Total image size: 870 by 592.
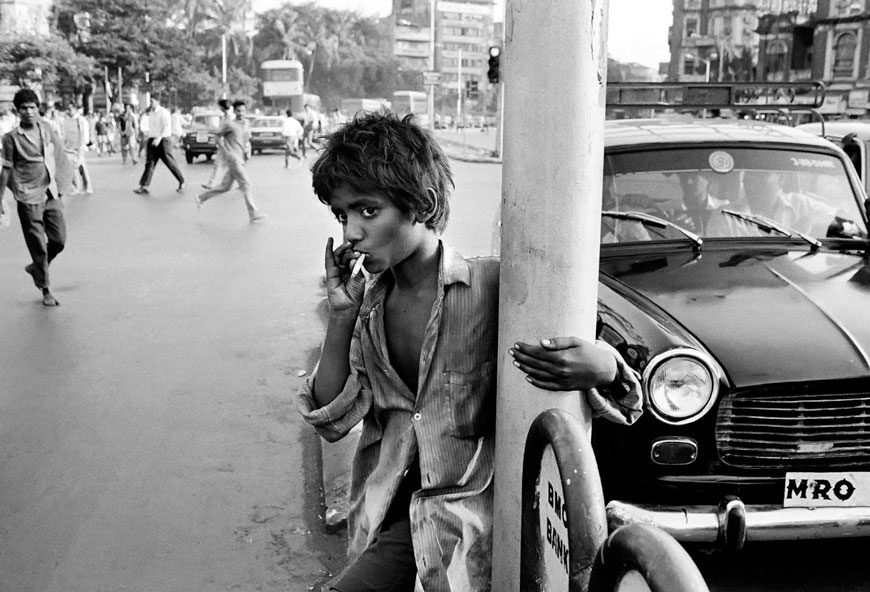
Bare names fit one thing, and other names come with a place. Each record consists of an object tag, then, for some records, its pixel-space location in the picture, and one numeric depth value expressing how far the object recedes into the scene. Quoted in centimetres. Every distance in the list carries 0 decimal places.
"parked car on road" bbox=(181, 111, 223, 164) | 3200
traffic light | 2375
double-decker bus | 5844
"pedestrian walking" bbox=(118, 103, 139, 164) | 2975
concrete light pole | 201
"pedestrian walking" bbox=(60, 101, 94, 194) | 1852
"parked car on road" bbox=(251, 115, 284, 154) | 3600
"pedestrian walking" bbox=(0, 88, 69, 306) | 858
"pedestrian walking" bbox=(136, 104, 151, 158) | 3056
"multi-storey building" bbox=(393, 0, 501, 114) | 14125
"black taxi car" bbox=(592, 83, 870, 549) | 323
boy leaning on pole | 204
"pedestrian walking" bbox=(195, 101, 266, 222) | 1461
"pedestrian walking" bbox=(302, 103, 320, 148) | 3984
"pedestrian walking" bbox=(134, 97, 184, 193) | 1913
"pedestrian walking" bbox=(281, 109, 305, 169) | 2790
